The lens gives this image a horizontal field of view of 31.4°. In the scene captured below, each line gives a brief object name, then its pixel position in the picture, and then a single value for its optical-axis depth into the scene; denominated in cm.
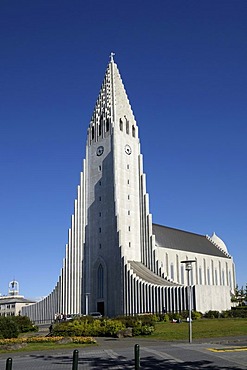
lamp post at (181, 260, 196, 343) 2928
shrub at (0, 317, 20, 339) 2947
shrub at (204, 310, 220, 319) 5219
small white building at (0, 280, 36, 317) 9906
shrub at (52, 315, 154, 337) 3280
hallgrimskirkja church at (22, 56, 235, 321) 6888
